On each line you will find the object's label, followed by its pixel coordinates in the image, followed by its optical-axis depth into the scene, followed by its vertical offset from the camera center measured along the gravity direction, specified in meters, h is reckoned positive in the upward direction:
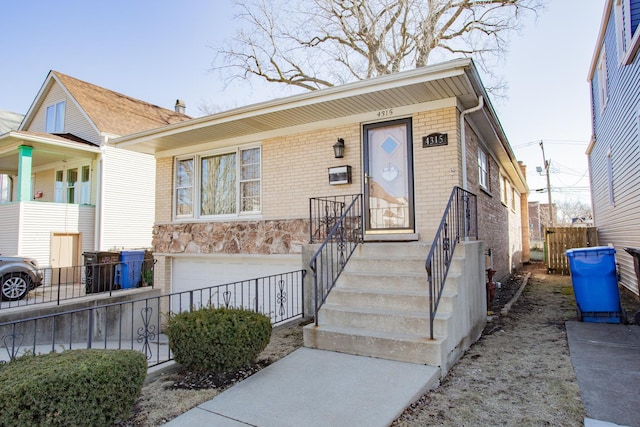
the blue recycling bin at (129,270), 10.45 -0.93
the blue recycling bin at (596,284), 5.42 -0.75
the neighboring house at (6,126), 18.62 +5.96
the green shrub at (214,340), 3.55 -0.99
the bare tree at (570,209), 37.68 +2.40
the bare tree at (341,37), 14.91 +8.34
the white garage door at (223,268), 7.81 -0.72
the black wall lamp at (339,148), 6.89 +1.58
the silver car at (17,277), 8.52 -0.92
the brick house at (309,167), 6.08 +1.33
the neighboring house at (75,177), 12.02 +2.22
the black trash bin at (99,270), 9.72 -0.88
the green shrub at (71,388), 2.28 -0.96
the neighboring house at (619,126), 6.77 +2.41
